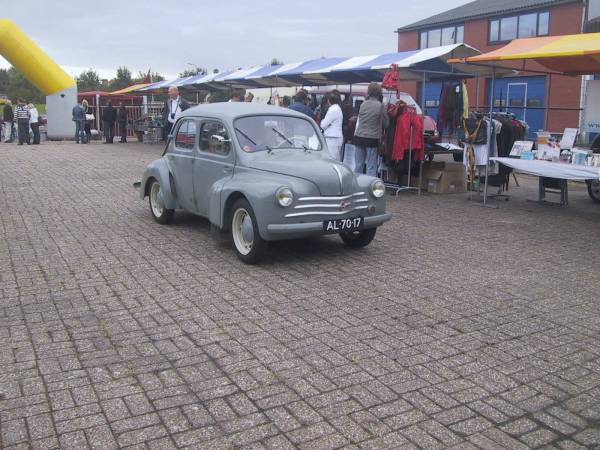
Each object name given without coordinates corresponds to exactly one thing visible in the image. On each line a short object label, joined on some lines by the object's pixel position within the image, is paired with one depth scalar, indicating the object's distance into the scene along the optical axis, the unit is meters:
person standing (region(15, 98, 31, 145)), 24.07
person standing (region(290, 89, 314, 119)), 13.23
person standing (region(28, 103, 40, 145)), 24.95
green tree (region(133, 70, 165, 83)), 61.75
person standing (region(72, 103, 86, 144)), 25.73
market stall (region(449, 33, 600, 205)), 9.70
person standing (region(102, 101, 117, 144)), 26.41
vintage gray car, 6.61
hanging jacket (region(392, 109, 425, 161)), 11.76
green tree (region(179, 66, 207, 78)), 69.25
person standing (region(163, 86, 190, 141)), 15.79
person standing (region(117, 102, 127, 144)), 27.21
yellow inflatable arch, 25.09
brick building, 28.53
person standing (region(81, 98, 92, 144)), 26.95
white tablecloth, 9.52
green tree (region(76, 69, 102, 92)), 75.78
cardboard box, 12.77
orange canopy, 9.62
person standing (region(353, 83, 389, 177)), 11.78
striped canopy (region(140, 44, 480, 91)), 13.01
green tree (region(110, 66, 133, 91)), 80.44
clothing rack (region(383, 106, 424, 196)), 11.88
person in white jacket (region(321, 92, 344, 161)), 12.62
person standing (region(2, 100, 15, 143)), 26.18
